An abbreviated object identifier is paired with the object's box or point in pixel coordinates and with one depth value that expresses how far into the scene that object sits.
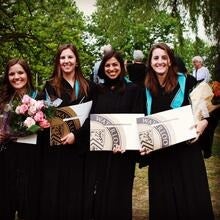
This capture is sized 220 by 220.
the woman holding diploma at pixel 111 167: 3.43
